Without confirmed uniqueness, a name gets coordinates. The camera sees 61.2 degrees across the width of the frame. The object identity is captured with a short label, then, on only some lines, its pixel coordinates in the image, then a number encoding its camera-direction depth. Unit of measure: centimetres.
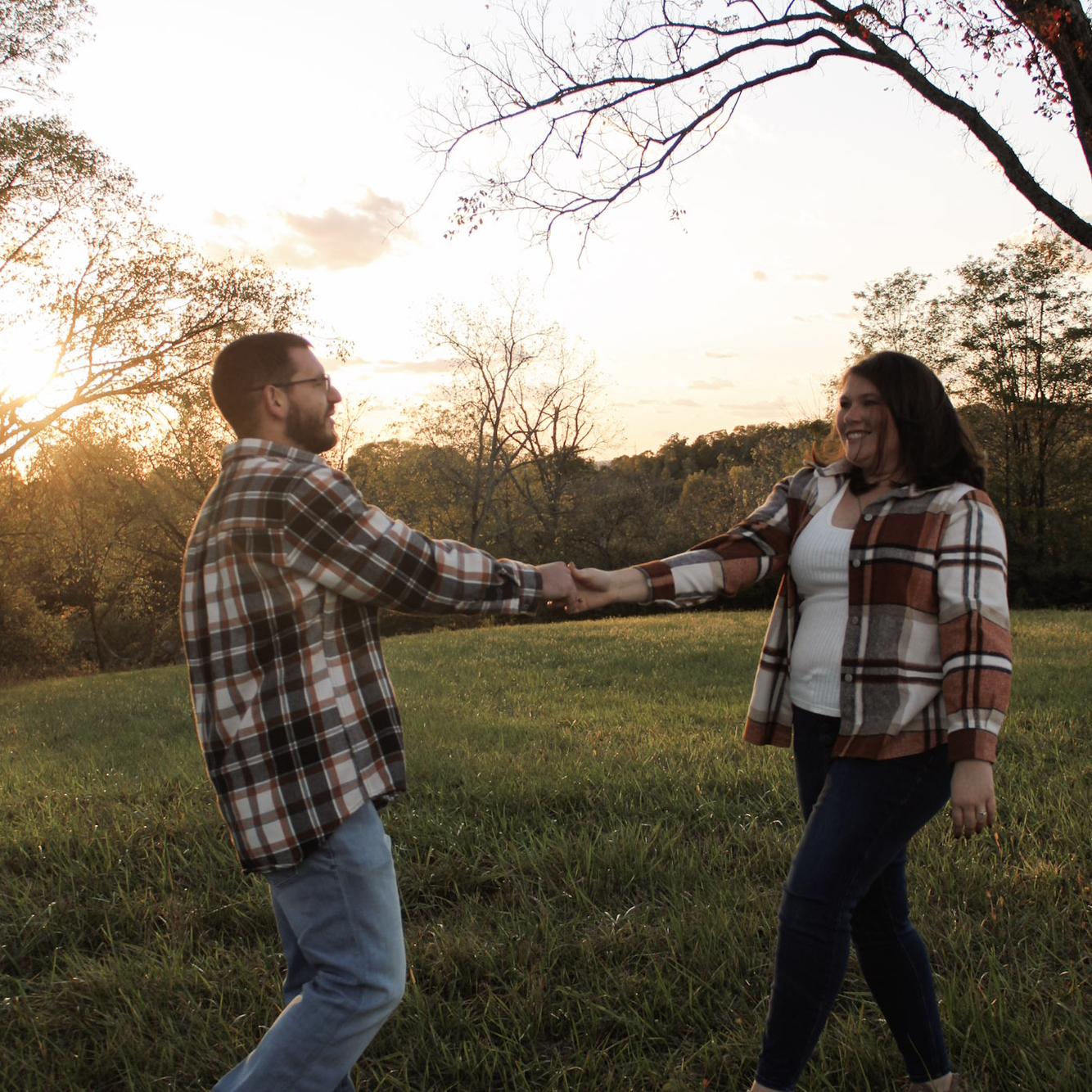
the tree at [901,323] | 3381
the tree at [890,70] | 688
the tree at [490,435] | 4316
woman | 245
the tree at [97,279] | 1717
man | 216
